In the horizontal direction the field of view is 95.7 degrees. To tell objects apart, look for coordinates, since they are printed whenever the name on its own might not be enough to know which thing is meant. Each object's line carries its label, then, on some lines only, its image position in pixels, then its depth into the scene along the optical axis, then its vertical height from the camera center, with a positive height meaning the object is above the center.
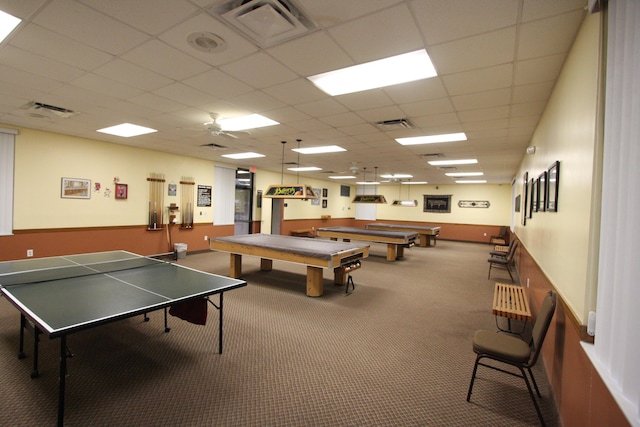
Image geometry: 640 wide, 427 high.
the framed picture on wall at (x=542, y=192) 3.20 +0.29
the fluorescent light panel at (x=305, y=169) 10.05 +1.46
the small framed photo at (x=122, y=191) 6.93 +0.29
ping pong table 2.02 -0.81
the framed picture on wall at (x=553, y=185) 2.60 +0.30
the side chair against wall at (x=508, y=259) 6.61 -1.02
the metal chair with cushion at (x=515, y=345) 2.17 -1.08
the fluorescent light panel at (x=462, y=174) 10.21 +1.46
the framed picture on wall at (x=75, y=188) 6.05 +0.28
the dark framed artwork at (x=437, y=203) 14.71 +0.52
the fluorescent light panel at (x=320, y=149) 6.65 +1.44
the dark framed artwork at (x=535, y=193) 3.79 +0.32
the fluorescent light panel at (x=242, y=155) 7.95 +1.46
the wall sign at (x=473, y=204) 13.83 +0.52
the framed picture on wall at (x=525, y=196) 5.33 +0.40
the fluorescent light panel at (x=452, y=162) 7.79 +1.44
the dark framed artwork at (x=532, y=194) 4.09 +0.33
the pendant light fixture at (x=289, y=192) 5.85 +0.35
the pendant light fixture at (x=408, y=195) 15.66 +0.94
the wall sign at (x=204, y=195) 8.80 +0.32
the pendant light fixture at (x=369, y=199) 9.26 +0.39
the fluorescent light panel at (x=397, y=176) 11.52 +1.48
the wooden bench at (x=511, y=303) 3.17 -1.06
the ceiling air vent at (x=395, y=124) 4.45 +1.40
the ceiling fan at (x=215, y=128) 4.35 +1.17
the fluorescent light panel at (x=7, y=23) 2.20 +1.38
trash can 7.88 -1.22
